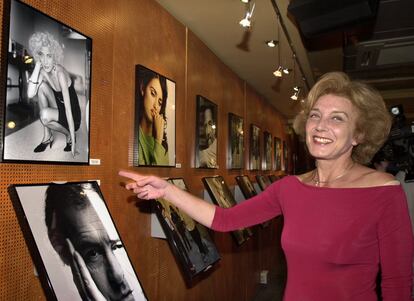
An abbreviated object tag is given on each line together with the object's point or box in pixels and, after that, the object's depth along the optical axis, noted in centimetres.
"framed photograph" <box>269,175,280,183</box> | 748
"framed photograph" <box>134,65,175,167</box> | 276
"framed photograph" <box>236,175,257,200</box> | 512
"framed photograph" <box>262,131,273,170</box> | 756
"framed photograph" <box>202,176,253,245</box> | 391
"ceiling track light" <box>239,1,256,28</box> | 248
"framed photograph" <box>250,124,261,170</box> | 639
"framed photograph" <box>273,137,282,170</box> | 870
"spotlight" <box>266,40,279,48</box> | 386
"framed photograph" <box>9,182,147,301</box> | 154
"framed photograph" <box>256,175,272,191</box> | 627
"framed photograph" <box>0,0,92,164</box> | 165
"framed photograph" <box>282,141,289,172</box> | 1016
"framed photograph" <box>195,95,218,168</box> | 393
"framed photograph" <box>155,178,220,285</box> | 261
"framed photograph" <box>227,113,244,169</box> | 515
